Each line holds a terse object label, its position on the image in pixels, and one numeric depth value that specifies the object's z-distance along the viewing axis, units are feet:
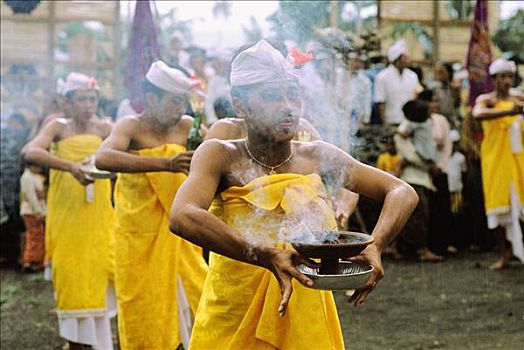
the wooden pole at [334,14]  40.75
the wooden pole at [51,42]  42.73
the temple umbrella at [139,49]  31.14
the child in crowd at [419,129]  34.94
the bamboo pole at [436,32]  41.98
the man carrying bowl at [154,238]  19.24
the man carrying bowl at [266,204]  10.98
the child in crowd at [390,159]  36.40
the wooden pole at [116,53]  42.63
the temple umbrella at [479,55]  37.39
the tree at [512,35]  72.84
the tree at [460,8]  59.31
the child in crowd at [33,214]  35.47
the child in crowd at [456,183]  37.24
